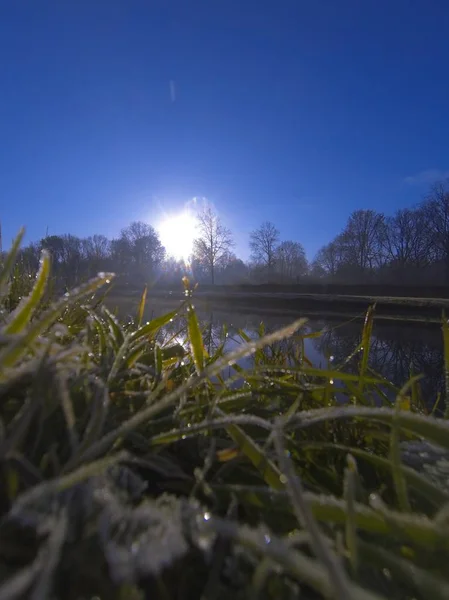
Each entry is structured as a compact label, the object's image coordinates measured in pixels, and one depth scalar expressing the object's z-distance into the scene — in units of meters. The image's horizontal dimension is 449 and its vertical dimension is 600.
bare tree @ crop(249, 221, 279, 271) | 40.81
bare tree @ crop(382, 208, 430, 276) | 34.22
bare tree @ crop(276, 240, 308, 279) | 43.41
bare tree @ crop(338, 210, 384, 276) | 36.72
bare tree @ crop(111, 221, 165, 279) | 27.55
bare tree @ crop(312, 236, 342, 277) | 40.37
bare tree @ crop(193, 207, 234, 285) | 32.72
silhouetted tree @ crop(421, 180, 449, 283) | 33.16
